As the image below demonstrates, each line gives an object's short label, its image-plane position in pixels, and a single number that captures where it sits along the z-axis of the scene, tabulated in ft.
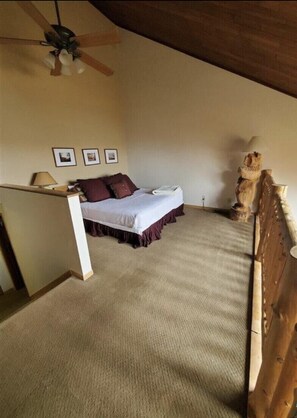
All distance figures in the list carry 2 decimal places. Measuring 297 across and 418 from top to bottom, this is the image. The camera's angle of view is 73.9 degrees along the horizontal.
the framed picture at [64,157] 10.27
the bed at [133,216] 8.57
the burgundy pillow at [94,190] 10.66
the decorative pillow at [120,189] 11.14
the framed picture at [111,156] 13.43
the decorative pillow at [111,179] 11.73
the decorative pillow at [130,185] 12.17
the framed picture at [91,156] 11.91
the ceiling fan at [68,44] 4.81
